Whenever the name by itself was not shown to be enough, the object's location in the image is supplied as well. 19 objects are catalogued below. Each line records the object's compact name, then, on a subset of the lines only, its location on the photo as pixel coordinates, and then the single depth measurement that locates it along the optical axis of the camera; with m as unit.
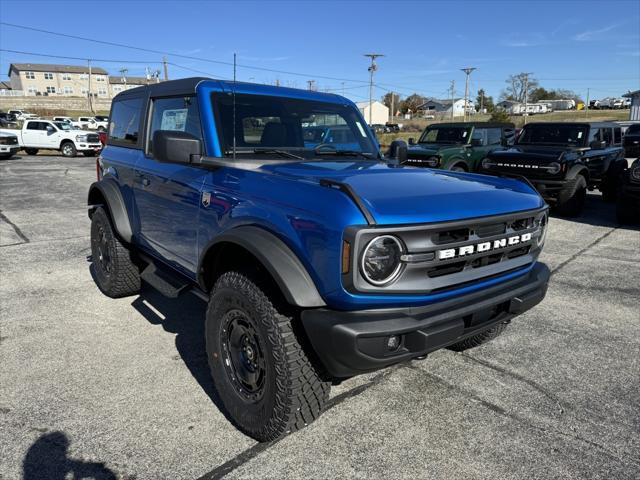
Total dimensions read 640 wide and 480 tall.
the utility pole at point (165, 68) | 49.03
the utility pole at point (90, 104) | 68.41
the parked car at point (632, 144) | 19.08
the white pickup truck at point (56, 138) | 21.97
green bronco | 10.66
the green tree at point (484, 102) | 100.34
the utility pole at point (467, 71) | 64.81
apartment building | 91.88
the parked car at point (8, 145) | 19.56
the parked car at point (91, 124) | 37.16
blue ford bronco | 2.08
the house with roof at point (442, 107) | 117.44
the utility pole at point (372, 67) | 58.63
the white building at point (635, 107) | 37.41
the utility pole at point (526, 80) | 82.69
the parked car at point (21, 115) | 48.78
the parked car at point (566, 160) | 8.88
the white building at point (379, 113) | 94.38
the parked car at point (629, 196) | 7.93
